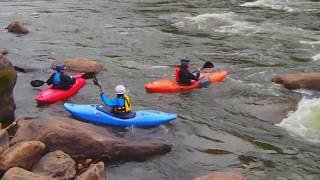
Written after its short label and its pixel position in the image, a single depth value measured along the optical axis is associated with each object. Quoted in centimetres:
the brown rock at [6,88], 1038
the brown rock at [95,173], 791
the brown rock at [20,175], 728
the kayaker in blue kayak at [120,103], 1054
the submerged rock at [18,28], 1950
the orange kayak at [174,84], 1312
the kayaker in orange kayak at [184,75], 1327
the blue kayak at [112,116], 1059
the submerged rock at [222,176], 809
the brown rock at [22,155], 799
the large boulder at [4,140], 865
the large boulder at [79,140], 880
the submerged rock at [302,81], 1308
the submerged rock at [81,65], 1480
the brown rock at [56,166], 798
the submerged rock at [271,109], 1140
